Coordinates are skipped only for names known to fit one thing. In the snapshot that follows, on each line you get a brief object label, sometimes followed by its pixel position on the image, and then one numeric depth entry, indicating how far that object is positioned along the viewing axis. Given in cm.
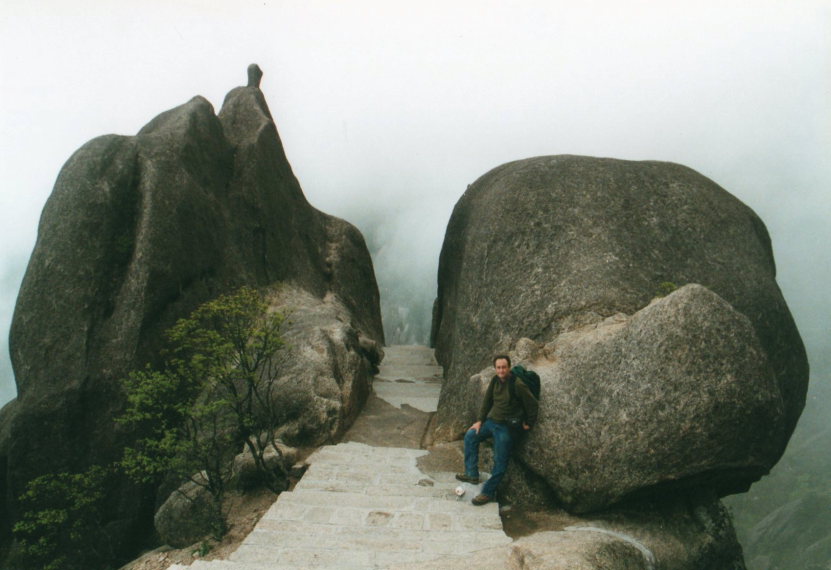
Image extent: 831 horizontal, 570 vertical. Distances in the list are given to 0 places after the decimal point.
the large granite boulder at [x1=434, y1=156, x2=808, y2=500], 681
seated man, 776
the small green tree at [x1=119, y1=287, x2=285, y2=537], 808
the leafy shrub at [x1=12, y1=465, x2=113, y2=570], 940
